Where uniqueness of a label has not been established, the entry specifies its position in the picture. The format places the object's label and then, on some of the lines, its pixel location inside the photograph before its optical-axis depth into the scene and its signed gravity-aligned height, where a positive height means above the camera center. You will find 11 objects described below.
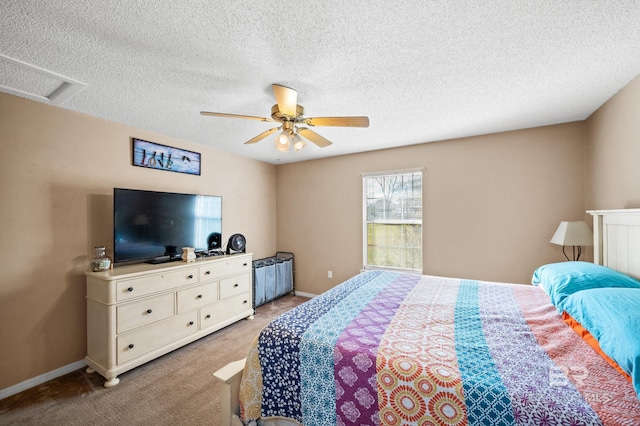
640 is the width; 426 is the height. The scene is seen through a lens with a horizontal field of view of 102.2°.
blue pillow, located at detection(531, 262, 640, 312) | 1.60 -0.42
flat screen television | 2.61 -0.11
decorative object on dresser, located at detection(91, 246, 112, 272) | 2.44 -0.44
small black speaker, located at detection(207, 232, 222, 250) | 3.47 -0.36
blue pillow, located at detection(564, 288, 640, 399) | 0.97 -0.48
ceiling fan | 1.87 +0.75
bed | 0.97 -0.66
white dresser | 2.24 -0.95
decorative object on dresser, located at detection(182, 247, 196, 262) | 2.97 -0.46
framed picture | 2.98 +0.72
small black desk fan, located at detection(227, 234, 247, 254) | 3.60 -0.42
